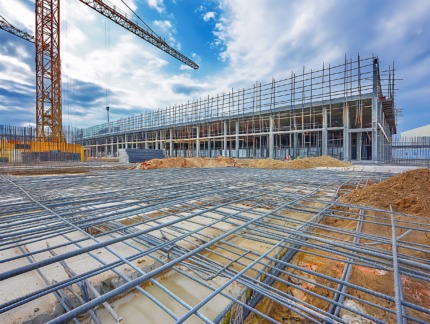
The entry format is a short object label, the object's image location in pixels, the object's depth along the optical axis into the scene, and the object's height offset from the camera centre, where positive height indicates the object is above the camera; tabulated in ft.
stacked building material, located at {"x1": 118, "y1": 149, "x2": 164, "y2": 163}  52.19 +0.65
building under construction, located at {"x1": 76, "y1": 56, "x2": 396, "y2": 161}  48.19 +12.54
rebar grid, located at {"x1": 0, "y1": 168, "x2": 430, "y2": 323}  3.74 -2.45
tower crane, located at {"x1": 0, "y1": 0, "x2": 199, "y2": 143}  60.49 +25.73
